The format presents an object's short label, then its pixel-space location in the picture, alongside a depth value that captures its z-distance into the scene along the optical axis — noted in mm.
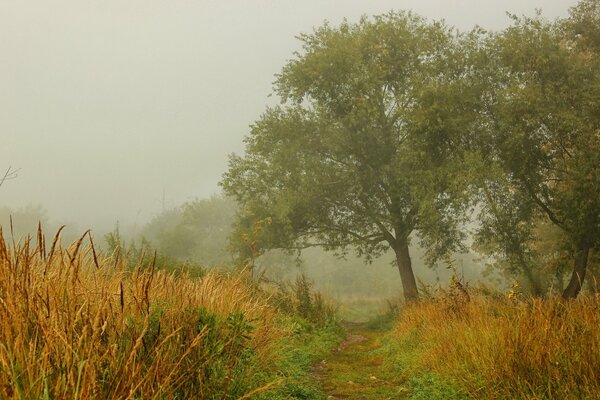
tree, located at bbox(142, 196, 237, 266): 41031
